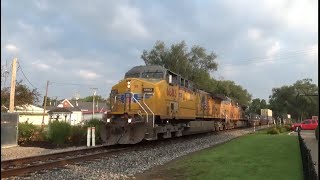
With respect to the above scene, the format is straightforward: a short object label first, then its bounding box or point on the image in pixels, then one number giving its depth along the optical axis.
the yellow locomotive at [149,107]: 18.92
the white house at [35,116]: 59.71
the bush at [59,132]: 22.27
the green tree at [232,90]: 94.78
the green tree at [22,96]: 34.81
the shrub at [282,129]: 38.24
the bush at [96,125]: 23.15
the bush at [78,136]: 23.01
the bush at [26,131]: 23.50
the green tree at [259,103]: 138.19
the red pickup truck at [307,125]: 49.35
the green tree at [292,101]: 104.62
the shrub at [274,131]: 35.24
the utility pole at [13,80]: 26.38
